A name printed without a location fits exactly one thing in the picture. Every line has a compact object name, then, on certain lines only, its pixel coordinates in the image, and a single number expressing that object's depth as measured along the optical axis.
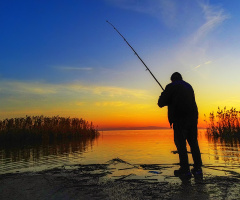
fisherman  5.70
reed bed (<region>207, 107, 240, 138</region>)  26.66
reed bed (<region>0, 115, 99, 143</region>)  33.07
